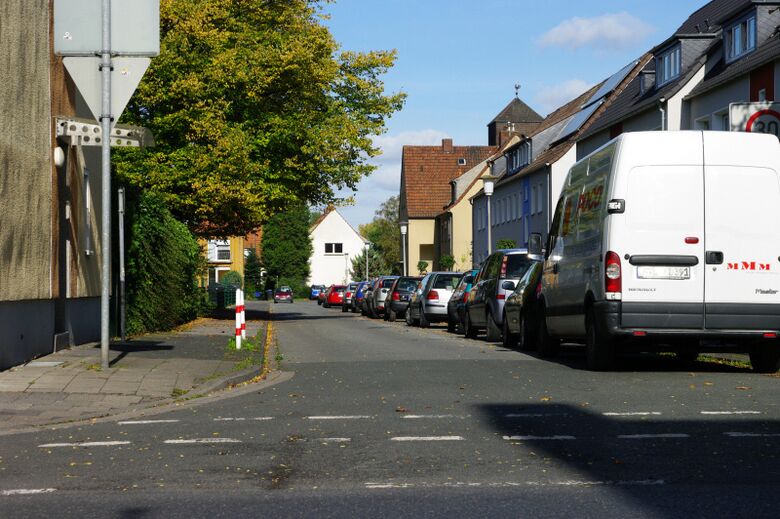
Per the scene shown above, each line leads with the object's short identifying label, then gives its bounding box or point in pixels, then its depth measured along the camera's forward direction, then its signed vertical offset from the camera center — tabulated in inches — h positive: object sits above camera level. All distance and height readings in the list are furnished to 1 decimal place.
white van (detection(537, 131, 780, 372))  527.2 +17.9
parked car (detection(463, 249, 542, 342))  879.1 -3.6
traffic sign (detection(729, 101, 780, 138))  503.5 +71.0
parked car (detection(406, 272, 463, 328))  1291.8 -18.6
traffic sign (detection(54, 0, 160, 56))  526.6 +114.9
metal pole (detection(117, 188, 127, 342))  765.9 +16.9
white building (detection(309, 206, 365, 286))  5684.1 +163.4
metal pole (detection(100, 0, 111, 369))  517.0 +48.0
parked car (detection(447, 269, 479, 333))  1072.2 -18.1
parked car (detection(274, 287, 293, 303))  4313.5 -57.5
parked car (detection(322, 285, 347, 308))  3075.8 -39.4
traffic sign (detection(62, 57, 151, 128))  527.8 +93.8
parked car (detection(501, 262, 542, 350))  743.7 -19.0
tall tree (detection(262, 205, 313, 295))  5408.5 +131.0
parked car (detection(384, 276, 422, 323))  1637.6 -21.5
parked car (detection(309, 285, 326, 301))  4837.4 -44.7
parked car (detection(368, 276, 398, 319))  1801.2 -20.7
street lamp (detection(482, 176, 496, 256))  1638.8 +133.9
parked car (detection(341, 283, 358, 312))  2564.0 -34.2
